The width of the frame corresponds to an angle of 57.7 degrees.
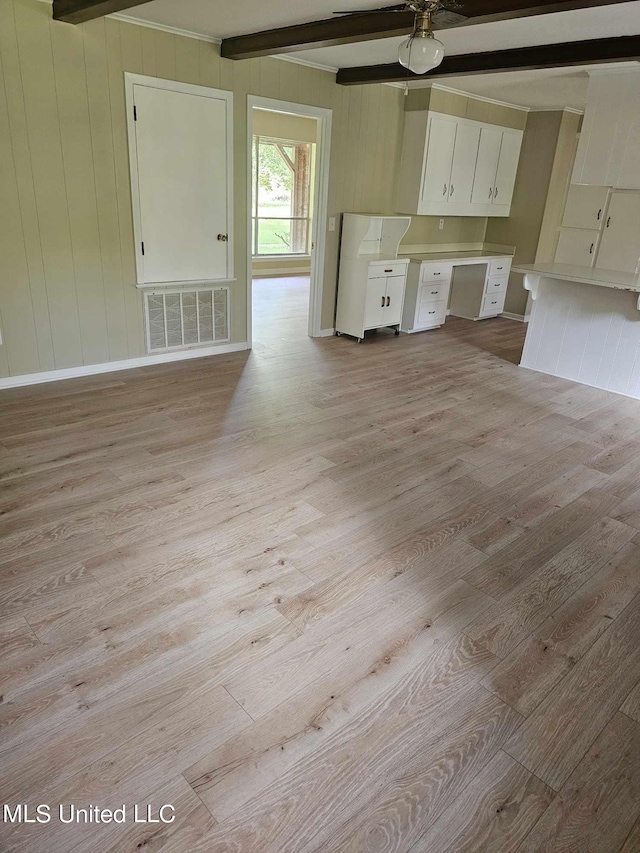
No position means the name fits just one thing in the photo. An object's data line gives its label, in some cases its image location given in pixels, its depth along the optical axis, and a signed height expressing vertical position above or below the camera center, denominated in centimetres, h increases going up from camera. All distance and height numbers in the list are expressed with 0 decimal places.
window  1001 -12
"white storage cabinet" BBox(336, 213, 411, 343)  594 -78
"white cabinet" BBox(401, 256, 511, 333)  650 -103
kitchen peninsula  473 -95
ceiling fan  238 +60
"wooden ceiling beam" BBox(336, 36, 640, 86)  393 +99
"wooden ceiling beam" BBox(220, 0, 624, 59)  287 +93
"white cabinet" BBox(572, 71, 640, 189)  481 +59
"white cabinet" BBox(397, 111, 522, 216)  617 +36
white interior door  448 -1
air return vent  500 -112
